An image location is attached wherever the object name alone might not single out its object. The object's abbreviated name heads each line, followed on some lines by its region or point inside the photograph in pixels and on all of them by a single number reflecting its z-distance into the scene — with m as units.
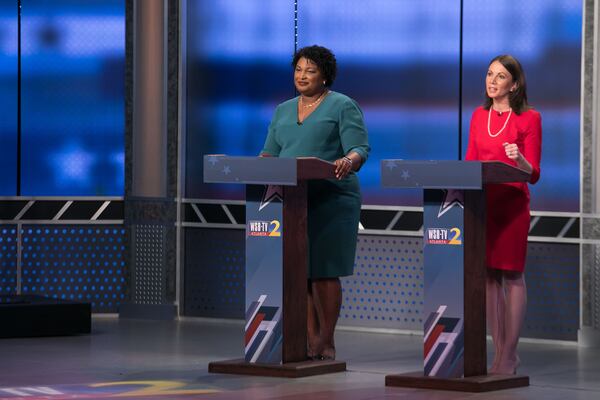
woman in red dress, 11.98
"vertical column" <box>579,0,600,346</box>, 15.04
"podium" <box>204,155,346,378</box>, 12.10
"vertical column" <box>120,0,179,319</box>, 17.48
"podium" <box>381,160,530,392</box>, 11.37
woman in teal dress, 12.66
